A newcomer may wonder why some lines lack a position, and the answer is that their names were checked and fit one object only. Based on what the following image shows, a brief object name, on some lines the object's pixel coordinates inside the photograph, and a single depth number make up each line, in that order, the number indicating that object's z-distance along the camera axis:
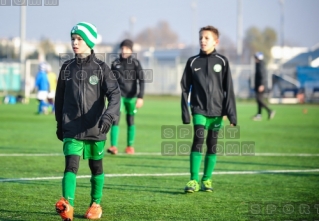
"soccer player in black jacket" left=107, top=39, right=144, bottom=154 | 14.38
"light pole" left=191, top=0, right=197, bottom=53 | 80.53
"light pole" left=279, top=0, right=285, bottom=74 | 65.75
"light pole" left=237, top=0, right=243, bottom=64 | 57.53
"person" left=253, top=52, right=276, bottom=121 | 25.84
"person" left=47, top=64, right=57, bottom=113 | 30.00
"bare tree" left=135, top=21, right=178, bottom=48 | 153.50
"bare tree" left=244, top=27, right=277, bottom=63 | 111.61
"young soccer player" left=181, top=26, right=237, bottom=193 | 9.55
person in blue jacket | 28.69
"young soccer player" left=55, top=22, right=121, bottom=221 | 7.32
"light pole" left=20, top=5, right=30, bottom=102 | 45.41
